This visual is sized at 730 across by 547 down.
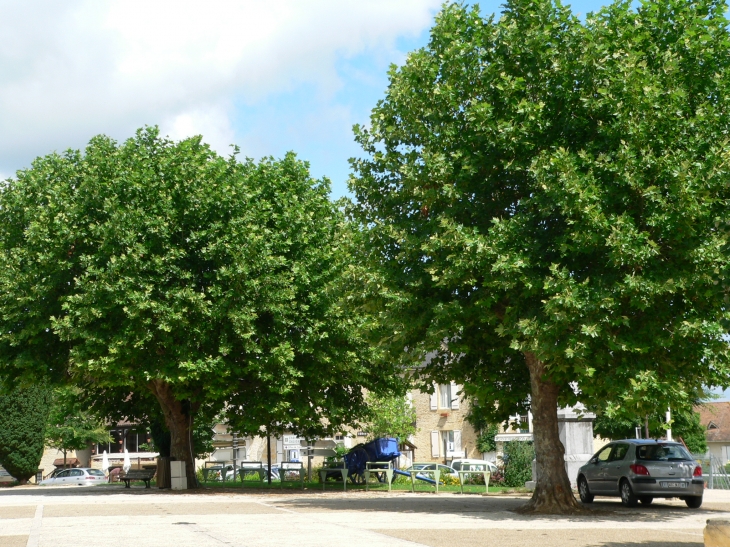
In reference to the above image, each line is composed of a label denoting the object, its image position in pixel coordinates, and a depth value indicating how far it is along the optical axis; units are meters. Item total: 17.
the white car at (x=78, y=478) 46.75
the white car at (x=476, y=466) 34.30
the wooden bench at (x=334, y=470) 29.62
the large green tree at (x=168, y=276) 26.36
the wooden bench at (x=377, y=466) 29.37
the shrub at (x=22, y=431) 44.41
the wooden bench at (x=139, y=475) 33.66
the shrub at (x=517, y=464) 31.33
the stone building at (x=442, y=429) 54.25
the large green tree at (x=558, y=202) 16.22
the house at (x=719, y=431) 76.44
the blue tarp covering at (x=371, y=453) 34.53
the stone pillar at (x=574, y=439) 26.50
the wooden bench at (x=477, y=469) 26.40
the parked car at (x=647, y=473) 19.95
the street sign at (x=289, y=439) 53.06
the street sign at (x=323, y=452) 60.56
